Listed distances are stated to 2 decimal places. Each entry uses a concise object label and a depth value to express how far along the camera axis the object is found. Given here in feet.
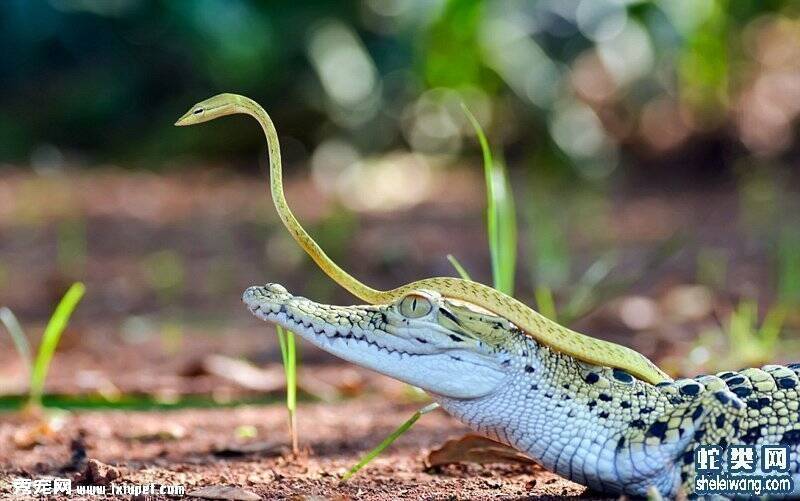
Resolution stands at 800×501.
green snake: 15.72
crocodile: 15.25
